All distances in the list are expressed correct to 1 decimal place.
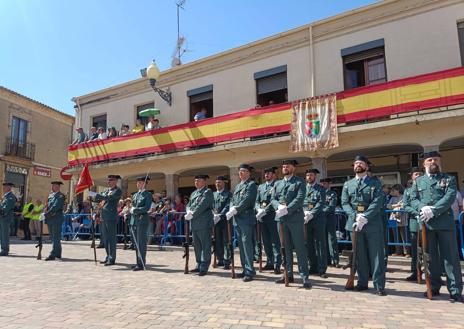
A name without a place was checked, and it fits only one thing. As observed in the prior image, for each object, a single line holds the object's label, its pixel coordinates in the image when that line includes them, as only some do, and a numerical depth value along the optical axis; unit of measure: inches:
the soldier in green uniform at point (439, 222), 201.6
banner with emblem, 432.5
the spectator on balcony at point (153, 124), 593.9
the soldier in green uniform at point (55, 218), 366.9
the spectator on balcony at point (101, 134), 651.5
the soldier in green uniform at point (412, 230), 254.2
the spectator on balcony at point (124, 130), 632.4
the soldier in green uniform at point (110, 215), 330.6
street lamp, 578.6
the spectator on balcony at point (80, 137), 677.3
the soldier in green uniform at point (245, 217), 261.9
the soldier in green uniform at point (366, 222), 215.4
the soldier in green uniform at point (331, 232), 315.3
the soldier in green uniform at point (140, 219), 310.2
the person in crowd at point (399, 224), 323.3
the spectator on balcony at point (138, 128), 614.5
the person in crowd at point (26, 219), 589.3
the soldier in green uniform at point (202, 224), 283.0
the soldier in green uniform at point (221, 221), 304.6
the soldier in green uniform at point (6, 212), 409.4
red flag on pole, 371.2
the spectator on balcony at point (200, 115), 570.7
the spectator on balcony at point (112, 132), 640.0
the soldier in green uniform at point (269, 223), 288.1
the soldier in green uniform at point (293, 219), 238.3
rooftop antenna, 709.9
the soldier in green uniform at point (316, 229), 275.7
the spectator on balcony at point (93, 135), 669.9
